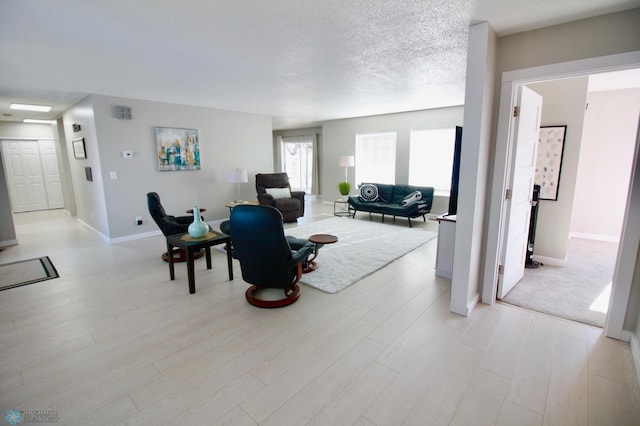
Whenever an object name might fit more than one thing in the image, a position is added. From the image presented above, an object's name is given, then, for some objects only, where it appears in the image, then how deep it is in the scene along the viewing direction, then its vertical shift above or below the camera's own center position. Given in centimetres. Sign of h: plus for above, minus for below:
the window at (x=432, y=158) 662 +21
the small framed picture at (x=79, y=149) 543 +37
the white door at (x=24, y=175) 772 -17
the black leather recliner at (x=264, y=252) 258 -77
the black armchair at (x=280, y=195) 631 -61
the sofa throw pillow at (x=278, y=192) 657 -56
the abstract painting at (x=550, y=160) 379 +8
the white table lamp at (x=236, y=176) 584 -16
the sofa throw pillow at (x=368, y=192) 705 -59
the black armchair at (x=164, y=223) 405 -76
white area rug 352 -125
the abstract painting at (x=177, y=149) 549 +37
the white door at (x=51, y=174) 813 -16
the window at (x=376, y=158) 751 +25
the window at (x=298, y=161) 1023 +23
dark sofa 614 -79
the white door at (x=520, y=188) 273 -21
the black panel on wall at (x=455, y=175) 316 -9
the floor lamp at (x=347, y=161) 770 +16
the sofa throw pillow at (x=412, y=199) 618 -66
